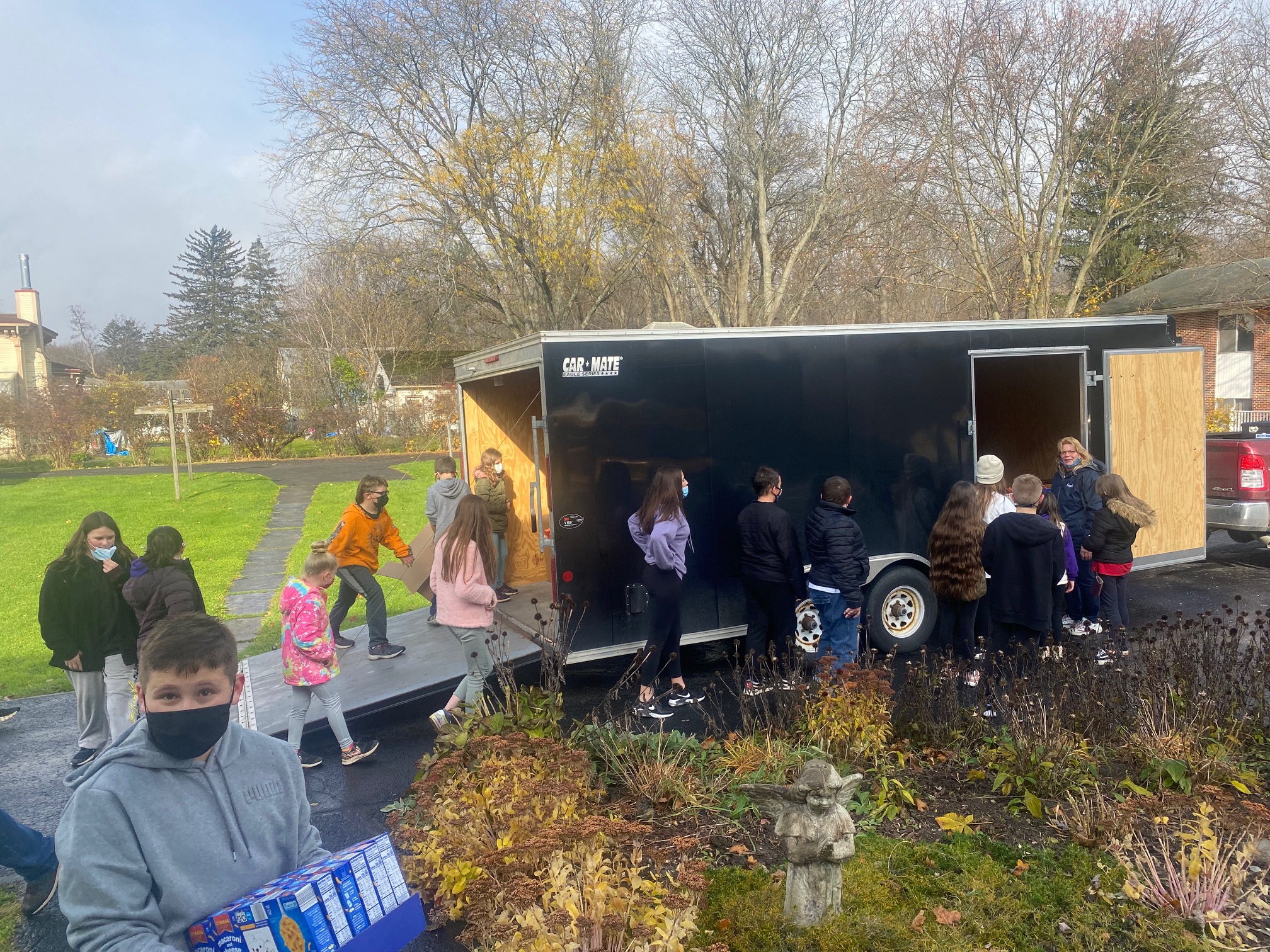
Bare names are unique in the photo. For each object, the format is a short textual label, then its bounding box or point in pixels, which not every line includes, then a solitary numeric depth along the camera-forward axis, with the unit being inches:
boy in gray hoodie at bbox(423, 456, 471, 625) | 333.4
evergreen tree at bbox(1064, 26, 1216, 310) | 741.9
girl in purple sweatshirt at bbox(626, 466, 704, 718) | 247.9
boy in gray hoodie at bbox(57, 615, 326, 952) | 74.0
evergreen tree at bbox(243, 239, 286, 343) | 2760.8
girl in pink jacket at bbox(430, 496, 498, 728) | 244.4
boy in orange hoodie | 306.3
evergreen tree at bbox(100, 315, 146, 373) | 3324.3
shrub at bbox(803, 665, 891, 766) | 192.5
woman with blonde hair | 303.7
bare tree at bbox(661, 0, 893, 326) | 824.3
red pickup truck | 406.6
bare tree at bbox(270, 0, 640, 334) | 795.4
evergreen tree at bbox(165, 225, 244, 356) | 2819.9
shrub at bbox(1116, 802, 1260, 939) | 133.6
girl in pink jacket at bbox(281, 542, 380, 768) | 217.6
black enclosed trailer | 259.6
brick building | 1229.1
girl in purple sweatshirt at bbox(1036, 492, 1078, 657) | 249.0
